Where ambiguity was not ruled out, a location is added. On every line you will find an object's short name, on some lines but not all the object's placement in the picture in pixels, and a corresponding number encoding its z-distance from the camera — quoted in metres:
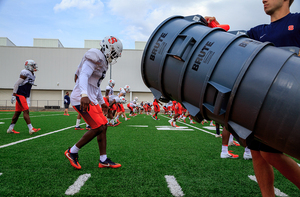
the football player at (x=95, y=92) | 3.14
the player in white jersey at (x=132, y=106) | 22.64
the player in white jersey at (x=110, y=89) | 9.55
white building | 39.50
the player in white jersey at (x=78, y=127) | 8.34
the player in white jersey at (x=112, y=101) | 7.90
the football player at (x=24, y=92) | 6.40
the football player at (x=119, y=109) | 12.11
